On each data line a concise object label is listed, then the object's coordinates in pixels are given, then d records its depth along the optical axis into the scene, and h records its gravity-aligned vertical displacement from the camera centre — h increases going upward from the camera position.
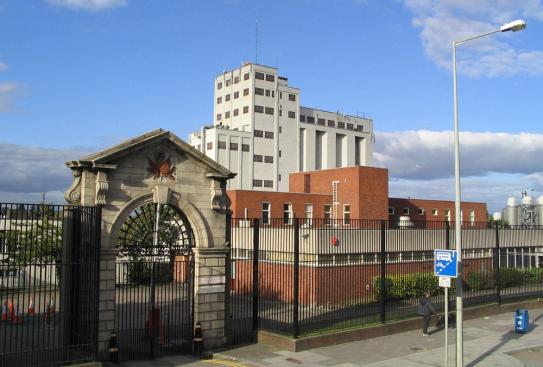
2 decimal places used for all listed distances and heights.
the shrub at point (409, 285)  25.56 -2.93
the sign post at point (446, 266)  13.09 -1.00
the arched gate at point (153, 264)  15.71 -1.22
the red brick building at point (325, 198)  47.91 +2.48
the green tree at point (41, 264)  11.81 -0.89
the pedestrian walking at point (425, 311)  18.86 -2.97
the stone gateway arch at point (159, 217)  14.73 +0.22
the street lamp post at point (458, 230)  13.52 -0.13
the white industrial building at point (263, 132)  78.19 +13.76
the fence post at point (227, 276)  17.38 -1.66
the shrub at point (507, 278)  25.55 -2.56
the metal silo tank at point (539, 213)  47.81 +1.10
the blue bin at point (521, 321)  19.41 -3.40
